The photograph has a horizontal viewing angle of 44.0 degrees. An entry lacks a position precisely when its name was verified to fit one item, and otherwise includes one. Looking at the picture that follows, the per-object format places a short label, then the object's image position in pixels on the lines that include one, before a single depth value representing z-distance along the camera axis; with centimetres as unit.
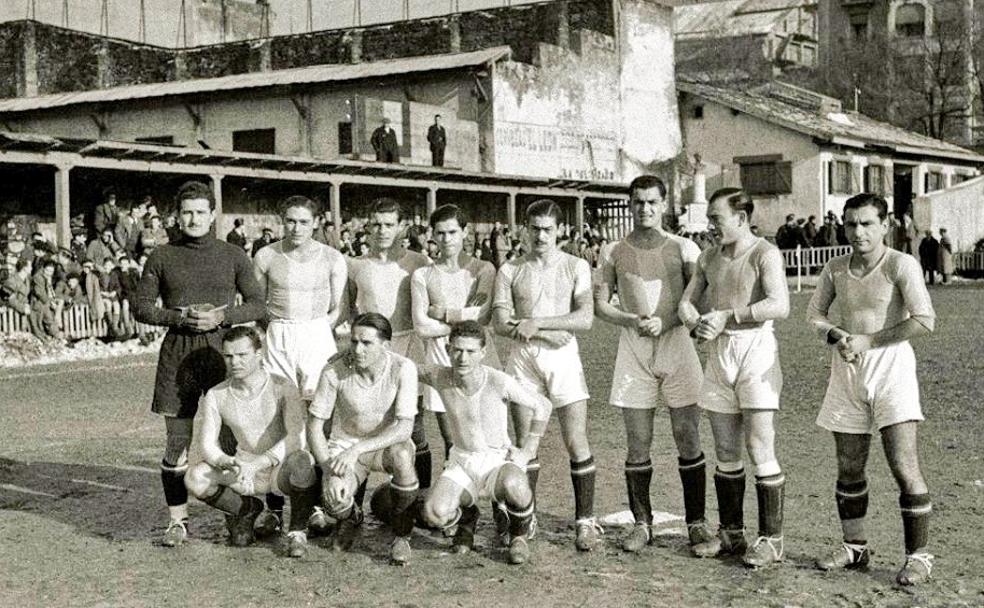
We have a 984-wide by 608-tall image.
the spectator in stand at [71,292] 1774
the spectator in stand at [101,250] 1938
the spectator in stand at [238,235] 2142
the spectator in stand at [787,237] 3288
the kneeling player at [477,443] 595
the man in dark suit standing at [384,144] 2925
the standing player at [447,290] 657
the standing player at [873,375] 541
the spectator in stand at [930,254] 3269
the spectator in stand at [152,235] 2097
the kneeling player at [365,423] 604
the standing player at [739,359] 568
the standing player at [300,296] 668
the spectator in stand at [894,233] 3312
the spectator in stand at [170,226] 2191
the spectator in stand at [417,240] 2434
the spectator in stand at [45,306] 1739
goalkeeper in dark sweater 639
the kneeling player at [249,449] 616
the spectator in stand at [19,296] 1720
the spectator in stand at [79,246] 1931
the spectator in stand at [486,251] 2703
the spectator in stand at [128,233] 2092
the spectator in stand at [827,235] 3303
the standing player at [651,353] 609
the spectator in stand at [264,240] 2180
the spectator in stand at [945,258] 3266
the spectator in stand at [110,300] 1830
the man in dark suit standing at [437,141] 3047
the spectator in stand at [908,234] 3269
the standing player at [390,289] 689
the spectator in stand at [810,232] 3297
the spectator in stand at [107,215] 2153
